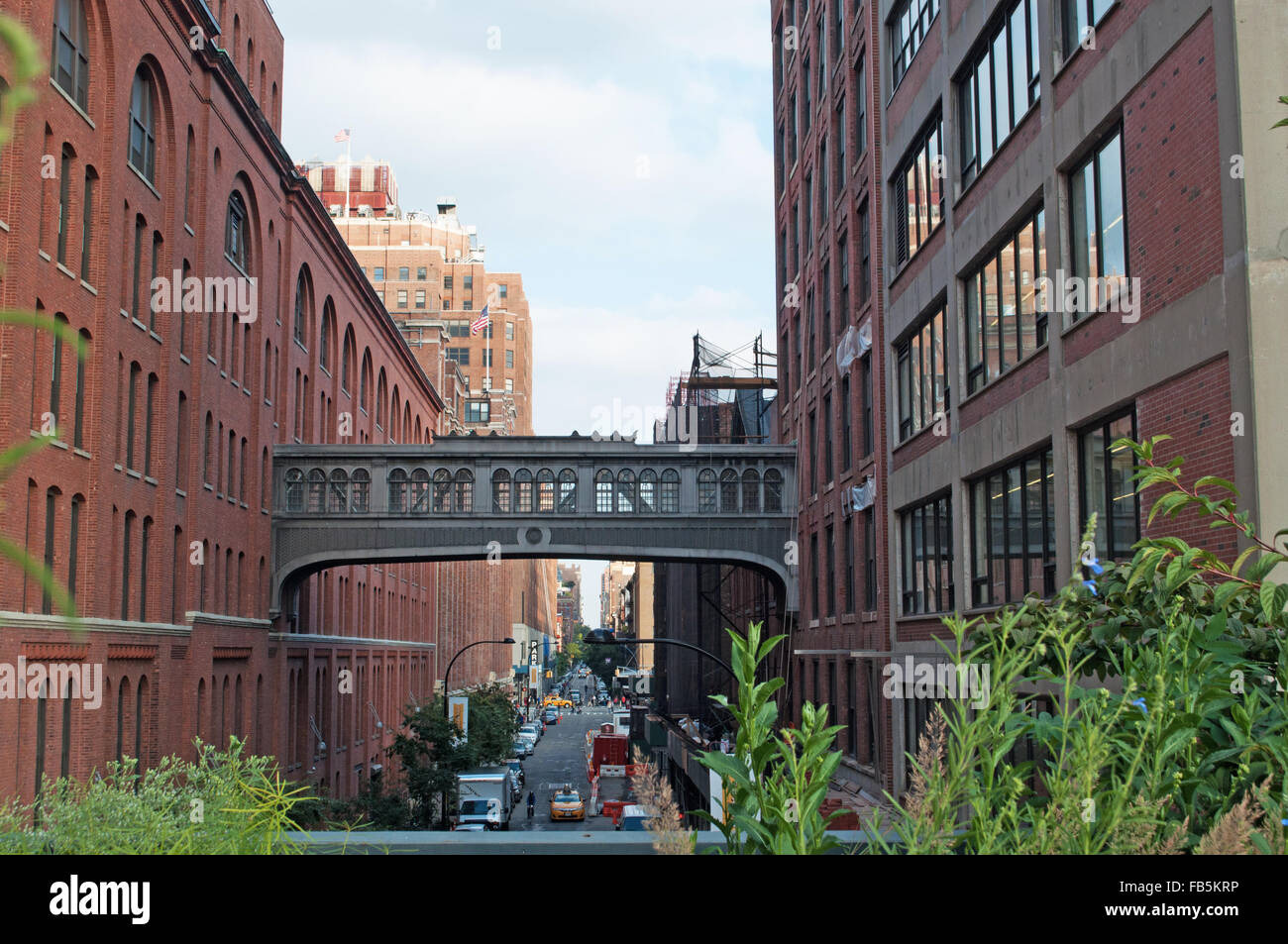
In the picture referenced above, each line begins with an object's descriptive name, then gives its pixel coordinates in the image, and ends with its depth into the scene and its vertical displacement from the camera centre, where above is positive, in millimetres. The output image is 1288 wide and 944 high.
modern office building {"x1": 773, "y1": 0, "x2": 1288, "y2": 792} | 12828 +4728
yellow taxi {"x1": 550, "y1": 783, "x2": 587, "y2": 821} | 59031 -9807
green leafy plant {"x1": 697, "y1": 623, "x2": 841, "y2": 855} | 3158 -464
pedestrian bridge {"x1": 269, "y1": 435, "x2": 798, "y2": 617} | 45625 +3774
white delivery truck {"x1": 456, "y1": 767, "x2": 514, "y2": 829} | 48875 -7984
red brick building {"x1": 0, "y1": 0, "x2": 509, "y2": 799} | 27375 +6434
